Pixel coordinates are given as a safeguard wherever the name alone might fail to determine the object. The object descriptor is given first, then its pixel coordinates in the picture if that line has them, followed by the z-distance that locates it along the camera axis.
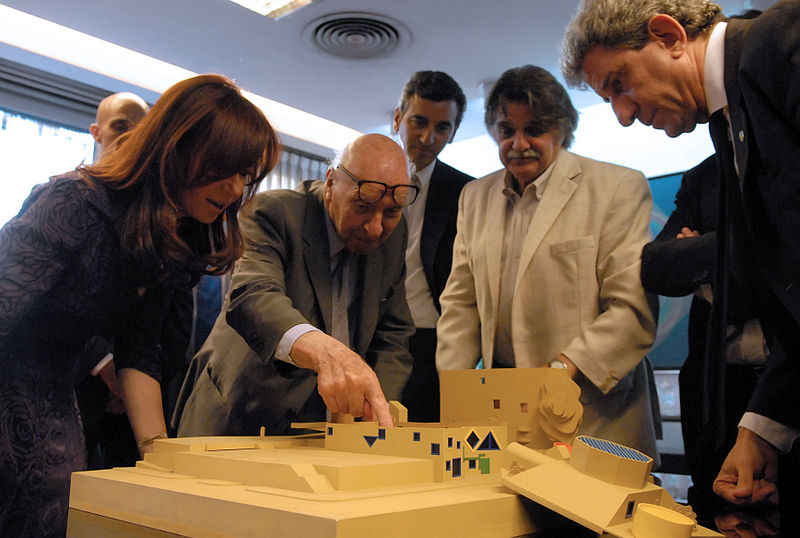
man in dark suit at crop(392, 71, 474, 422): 2.15
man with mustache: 1.74
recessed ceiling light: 3.54
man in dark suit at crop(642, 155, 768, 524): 1.67
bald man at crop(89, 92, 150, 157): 2.58
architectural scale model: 0.71
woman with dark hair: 1.16
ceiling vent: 3.70
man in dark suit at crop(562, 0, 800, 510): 0.97
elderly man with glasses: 1.54
